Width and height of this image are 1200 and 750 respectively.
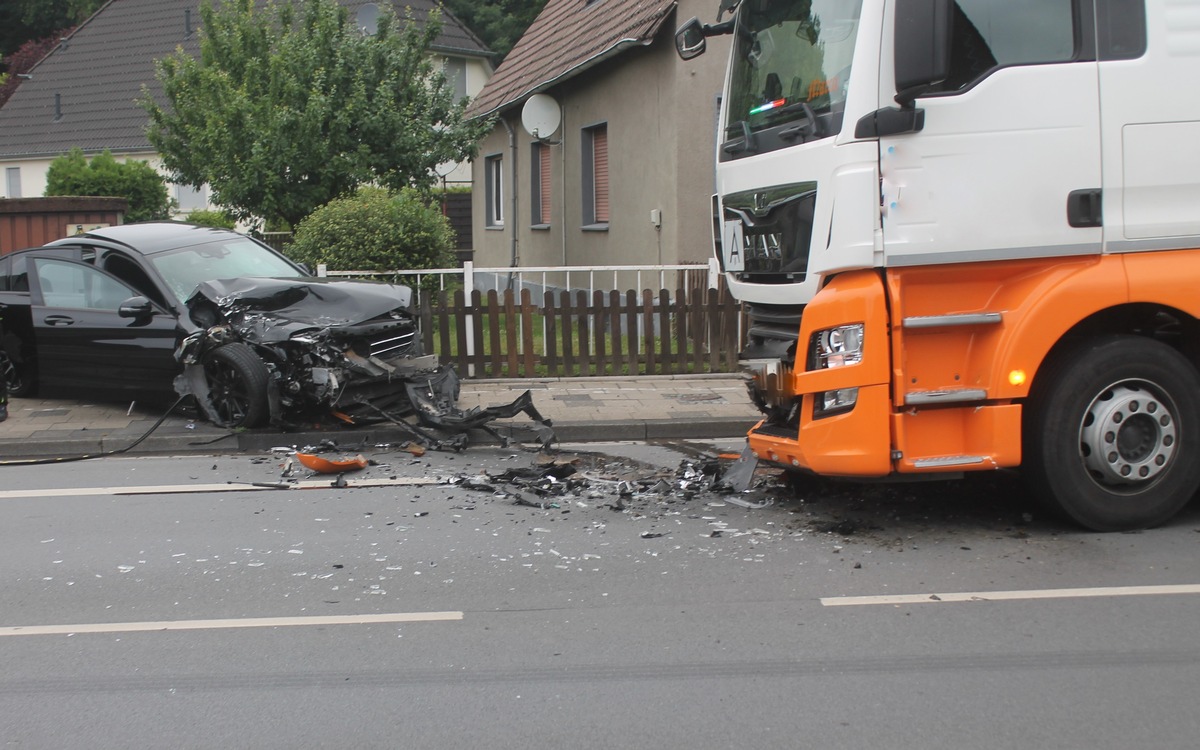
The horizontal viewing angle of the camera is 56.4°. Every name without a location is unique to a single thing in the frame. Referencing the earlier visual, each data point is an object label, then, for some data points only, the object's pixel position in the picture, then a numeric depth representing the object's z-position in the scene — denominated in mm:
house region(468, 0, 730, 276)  13984
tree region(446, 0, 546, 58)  44688
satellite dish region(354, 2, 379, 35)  28438
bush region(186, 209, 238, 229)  24719
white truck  5684
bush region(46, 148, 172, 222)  23344
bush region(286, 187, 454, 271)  13023
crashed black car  8945
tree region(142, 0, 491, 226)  15500
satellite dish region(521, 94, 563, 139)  17422
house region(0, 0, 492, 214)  36625
